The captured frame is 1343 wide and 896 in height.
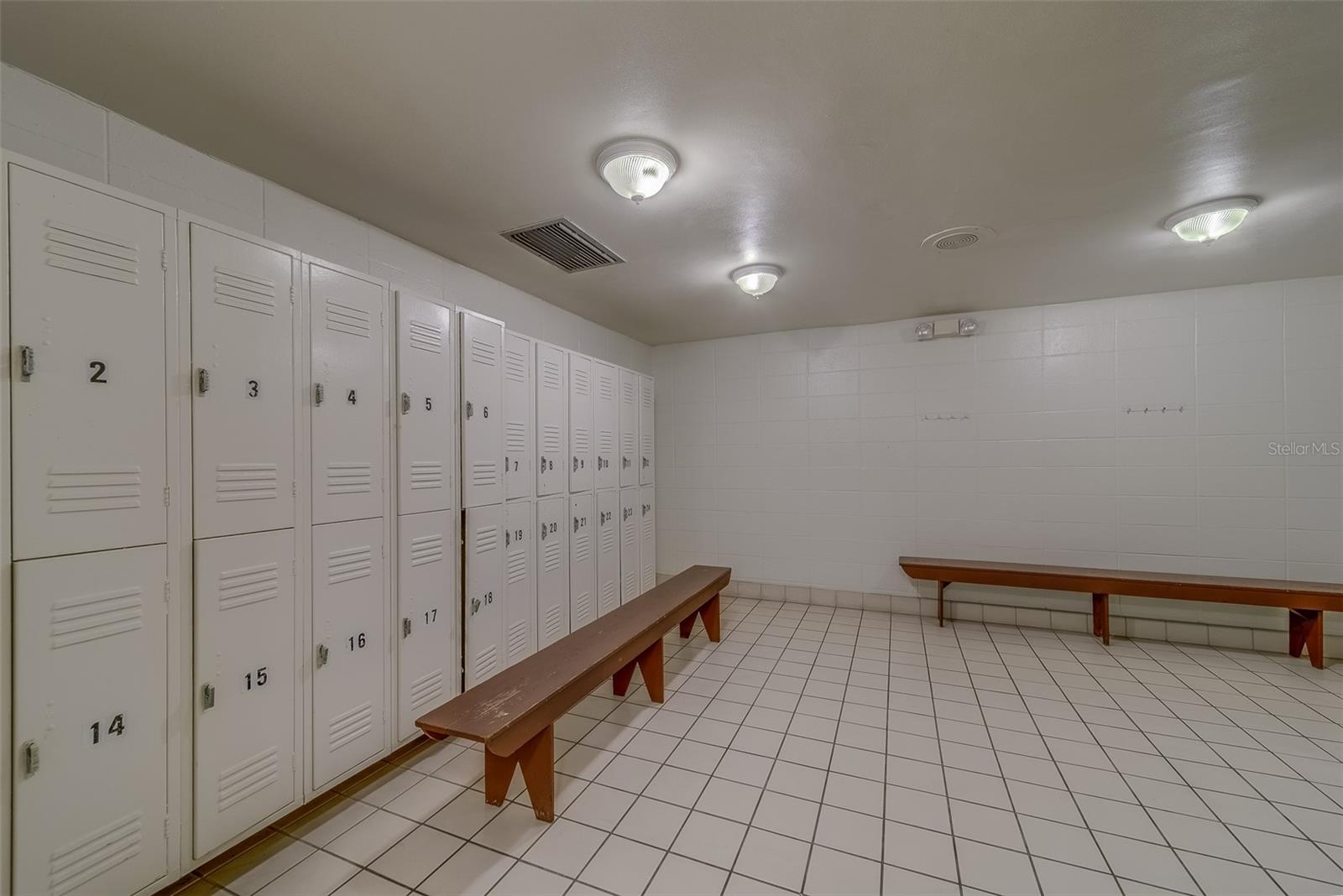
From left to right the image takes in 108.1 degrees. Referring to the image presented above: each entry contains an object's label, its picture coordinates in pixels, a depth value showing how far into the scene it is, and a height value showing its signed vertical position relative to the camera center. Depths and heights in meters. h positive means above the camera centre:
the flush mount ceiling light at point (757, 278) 3.64 +1.30
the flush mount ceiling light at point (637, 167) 2.18 +1.32
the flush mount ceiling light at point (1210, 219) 2.71 +1.31
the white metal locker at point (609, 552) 4.64 -0.98
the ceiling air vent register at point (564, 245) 2.99 +1.37
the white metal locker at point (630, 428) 5.14 +0.26
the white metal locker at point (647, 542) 5.47 -1.04
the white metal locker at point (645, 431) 5.53 +0.24
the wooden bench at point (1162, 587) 3.64 -1.14
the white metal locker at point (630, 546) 5.09 -1.00
